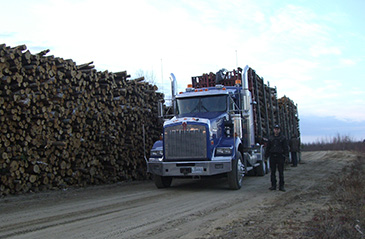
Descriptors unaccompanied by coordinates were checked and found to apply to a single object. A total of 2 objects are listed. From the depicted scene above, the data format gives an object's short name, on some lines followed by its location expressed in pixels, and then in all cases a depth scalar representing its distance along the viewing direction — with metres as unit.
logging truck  10.62
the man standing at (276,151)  10.88
